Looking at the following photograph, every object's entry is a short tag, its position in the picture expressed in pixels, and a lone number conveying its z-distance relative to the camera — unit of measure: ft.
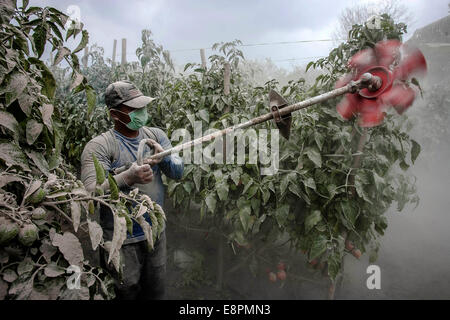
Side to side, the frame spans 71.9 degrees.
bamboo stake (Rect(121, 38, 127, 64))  16.12
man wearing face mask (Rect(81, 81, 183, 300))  4.55
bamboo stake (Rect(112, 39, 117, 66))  19.39
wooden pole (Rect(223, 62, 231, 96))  6.56
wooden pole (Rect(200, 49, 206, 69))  12.03
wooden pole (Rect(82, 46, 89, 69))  14.49
